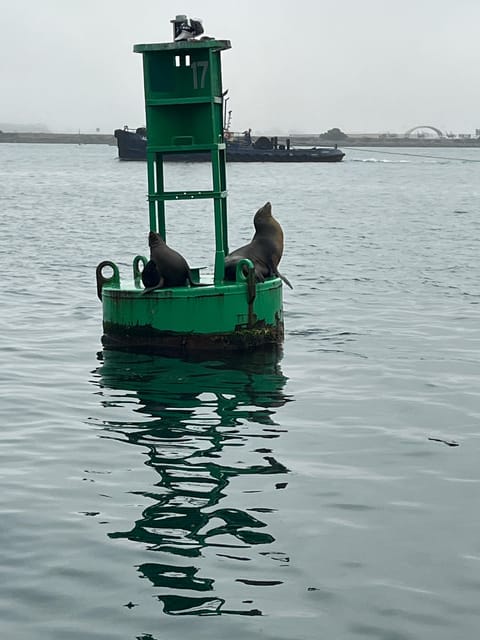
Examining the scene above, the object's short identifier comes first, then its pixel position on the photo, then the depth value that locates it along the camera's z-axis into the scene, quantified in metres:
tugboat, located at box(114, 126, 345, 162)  97.81
